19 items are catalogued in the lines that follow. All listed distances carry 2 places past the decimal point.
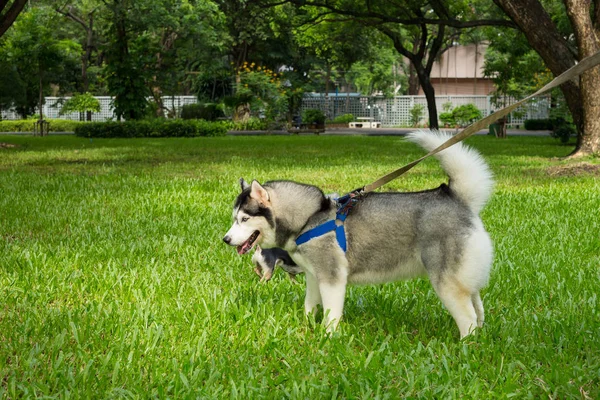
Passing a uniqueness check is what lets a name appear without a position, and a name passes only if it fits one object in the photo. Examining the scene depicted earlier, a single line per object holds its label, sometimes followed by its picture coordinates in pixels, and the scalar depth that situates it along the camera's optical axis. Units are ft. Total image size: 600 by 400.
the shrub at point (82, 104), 133.80
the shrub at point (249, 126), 136.46
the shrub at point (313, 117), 137.59
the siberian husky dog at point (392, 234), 12.31
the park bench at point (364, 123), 166.62
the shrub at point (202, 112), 154.10
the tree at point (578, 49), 50.65
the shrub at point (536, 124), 141.18
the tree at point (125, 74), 112.98
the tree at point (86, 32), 151.23
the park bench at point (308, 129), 127.03
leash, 12.19
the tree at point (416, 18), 79.25
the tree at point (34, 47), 106.32
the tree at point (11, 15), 67.36
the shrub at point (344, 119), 169.17
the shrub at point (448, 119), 155.63
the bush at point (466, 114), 149.28
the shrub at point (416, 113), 165.07
